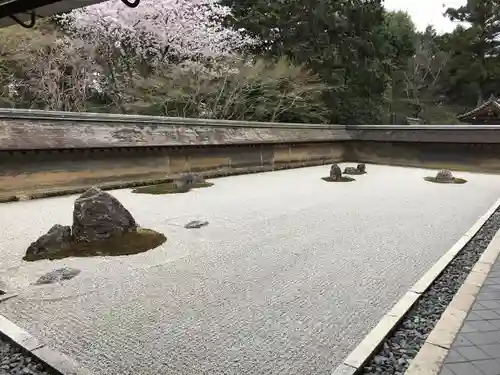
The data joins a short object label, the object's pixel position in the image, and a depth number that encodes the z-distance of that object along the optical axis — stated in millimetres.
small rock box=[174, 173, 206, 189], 8344
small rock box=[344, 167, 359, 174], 11714
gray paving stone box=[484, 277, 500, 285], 3287
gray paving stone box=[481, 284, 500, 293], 3137
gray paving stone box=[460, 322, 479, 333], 2475
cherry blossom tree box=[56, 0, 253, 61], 13672
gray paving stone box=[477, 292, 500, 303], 2967
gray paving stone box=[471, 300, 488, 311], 2814
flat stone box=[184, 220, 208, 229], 5188
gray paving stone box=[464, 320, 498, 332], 2510
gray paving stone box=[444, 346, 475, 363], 2145
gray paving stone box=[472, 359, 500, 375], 2057
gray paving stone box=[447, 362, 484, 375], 2039
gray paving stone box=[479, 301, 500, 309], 2830
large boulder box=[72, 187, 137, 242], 4266
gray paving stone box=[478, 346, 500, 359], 2215
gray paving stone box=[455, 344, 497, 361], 2184
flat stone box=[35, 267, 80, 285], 3254
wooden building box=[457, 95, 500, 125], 17266
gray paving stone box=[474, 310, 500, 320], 2686
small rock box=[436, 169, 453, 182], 10509
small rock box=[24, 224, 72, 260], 3897
